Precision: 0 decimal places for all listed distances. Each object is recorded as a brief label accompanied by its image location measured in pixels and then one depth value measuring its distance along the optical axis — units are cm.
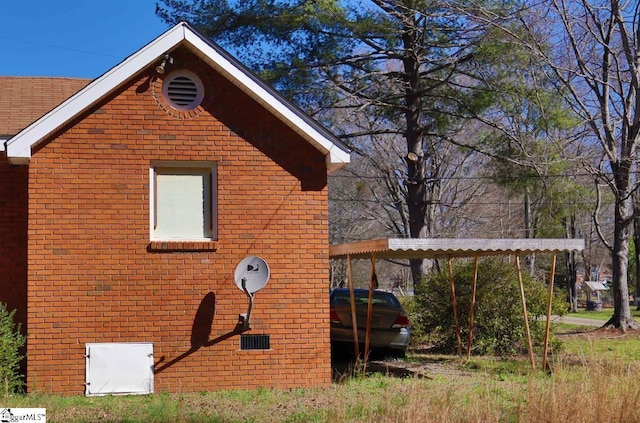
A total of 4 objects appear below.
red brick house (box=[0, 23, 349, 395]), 1202
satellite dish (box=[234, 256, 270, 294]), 1198
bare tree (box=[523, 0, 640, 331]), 1903
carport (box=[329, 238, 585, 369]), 1248
